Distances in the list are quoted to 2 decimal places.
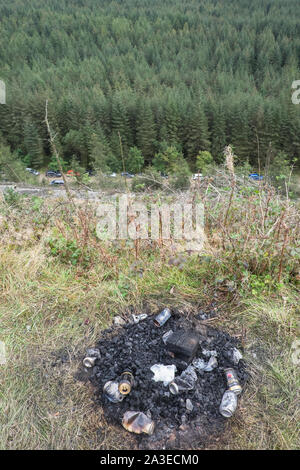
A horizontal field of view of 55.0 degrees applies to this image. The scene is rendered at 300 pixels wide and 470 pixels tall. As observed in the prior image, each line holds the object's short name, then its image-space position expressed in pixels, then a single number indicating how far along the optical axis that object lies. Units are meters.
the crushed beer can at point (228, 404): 1.63
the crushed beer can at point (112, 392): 1.71
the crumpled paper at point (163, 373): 1.81
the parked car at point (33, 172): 32.16
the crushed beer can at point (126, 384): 1.72
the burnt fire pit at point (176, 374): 1.59
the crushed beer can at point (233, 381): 1.73
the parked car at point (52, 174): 32.94
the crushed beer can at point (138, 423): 1.57
